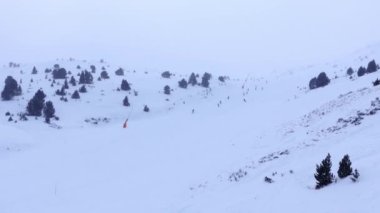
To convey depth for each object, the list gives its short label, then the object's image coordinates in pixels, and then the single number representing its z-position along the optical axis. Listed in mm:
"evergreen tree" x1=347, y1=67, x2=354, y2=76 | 57875
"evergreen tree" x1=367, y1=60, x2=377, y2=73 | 50491
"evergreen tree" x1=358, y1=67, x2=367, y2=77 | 50331
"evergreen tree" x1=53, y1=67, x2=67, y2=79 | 71062
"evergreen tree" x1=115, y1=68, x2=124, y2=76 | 78938
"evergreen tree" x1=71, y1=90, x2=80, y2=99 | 61281
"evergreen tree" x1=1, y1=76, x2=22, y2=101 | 57812
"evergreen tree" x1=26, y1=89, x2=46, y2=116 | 51547
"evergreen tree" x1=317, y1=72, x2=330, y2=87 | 51938
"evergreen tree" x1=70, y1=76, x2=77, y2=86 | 67156
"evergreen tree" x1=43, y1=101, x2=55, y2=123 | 51588
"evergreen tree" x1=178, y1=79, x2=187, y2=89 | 73375
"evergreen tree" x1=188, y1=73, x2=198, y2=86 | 76100
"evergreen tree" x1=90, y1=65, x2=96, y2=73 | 78750
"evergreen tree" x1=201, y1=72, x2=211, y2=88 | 75312
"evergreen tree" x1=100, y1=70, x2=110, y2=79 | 73600
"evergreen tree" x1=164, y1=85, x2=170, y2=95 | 69062
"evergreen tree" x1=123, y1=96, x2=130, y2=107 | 61781
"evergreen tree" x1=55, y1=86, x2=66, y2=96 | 61812
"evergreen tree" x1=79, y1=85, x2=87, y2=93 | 64438
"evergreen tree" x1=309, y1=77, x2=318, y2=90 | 53900
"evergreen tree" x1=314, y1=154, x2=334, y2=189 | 15562
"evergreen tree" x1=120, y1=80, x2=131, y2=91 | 68312
